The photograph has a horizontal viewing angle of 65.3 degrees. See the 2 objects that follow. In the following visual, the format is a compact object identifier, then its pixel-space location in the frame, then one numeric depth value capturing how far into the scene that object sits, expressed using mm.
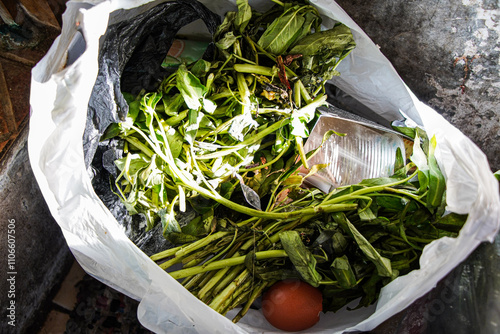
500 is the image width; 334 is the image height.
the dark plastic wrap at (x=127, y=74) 686
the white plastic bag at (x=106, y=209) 568
